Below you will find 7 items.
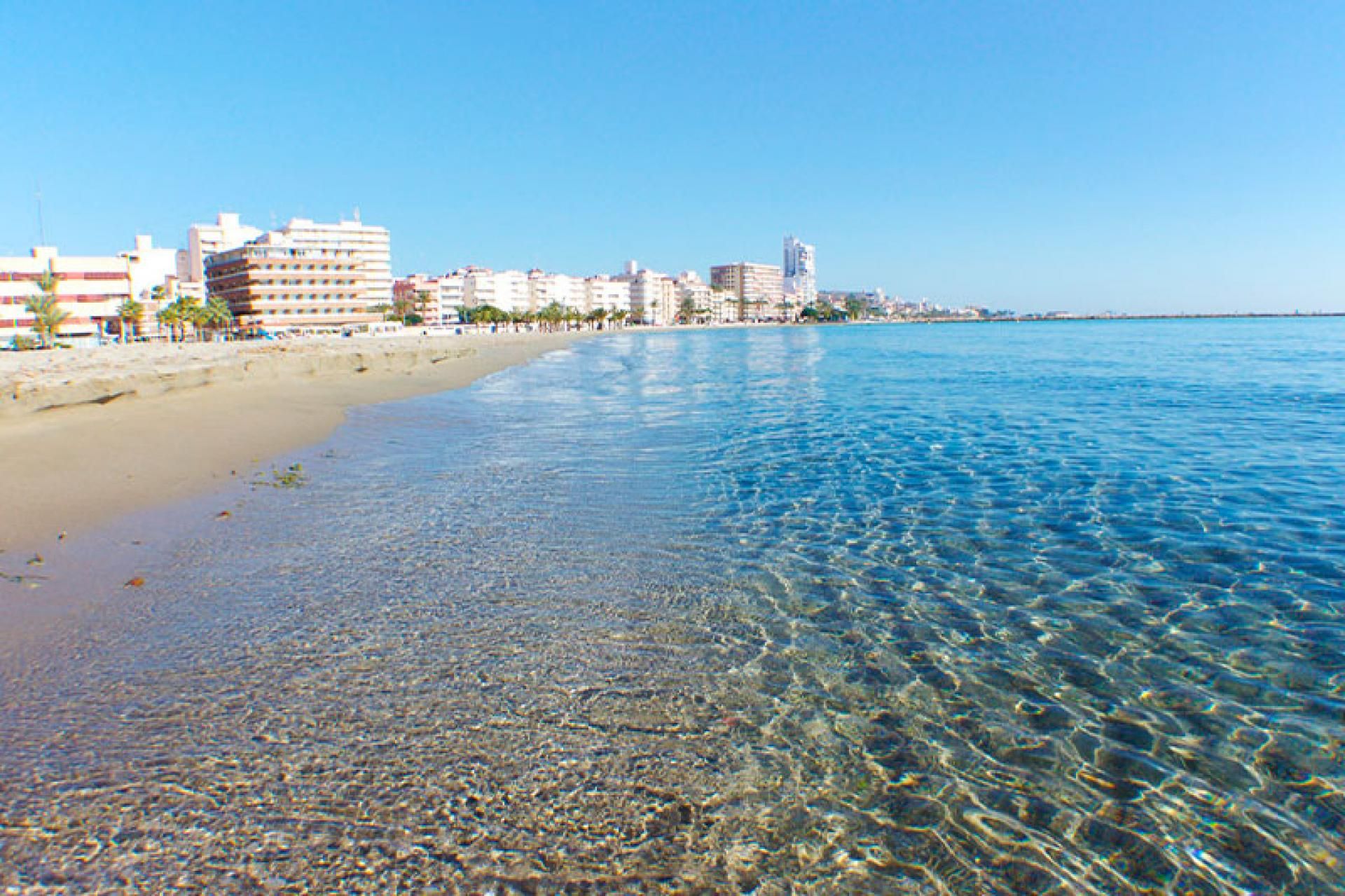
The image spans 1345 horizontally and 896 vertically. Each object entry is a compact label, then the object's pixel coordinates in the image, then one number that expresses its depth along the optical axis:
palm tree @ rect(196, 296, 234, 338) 91.94
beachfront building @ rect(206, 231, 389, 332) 108.31
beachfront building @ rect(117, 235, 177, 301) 108.77
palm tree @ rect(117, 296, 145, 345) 82.31
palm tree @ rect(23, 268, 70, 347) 63.47
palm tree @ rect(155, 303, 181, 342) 87.00
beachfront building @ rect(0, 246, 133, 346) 80.44
